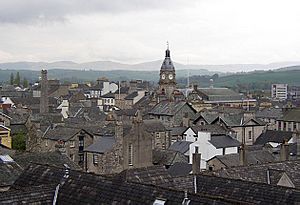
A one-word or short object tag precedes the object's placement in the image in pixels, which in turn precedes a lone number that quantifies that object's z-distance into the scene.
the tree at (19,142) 54.99
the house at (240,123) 67.75
